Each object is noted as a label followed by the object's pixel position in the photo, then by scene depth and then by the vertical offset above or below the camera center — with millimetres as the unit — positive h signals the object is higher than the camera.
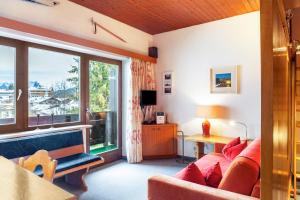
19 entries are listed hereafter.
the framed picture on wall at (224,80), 4045 +401
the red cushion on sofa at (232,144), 3209 -666
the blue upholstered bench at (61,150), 2676 -681
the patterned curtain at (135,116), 4410 -319
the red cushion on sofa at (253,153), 1811 -480
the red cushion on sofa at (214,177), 1955 -711
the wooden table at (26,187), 1183 -526
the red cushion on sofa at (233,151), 3015 -726
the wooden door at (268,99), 1024 +4
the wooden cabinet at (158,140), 4617 -874
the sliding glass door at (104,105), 4172 -89
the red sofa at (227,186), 1649 -715
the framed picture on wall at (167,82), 4902 +421
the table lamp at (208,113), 4039 -245
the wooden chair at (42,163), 1645 -489
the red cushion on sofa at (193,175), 1919 -682
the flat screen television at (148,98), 4676 +56
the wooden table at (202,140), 3729 -715
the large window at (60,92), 2998 +161
